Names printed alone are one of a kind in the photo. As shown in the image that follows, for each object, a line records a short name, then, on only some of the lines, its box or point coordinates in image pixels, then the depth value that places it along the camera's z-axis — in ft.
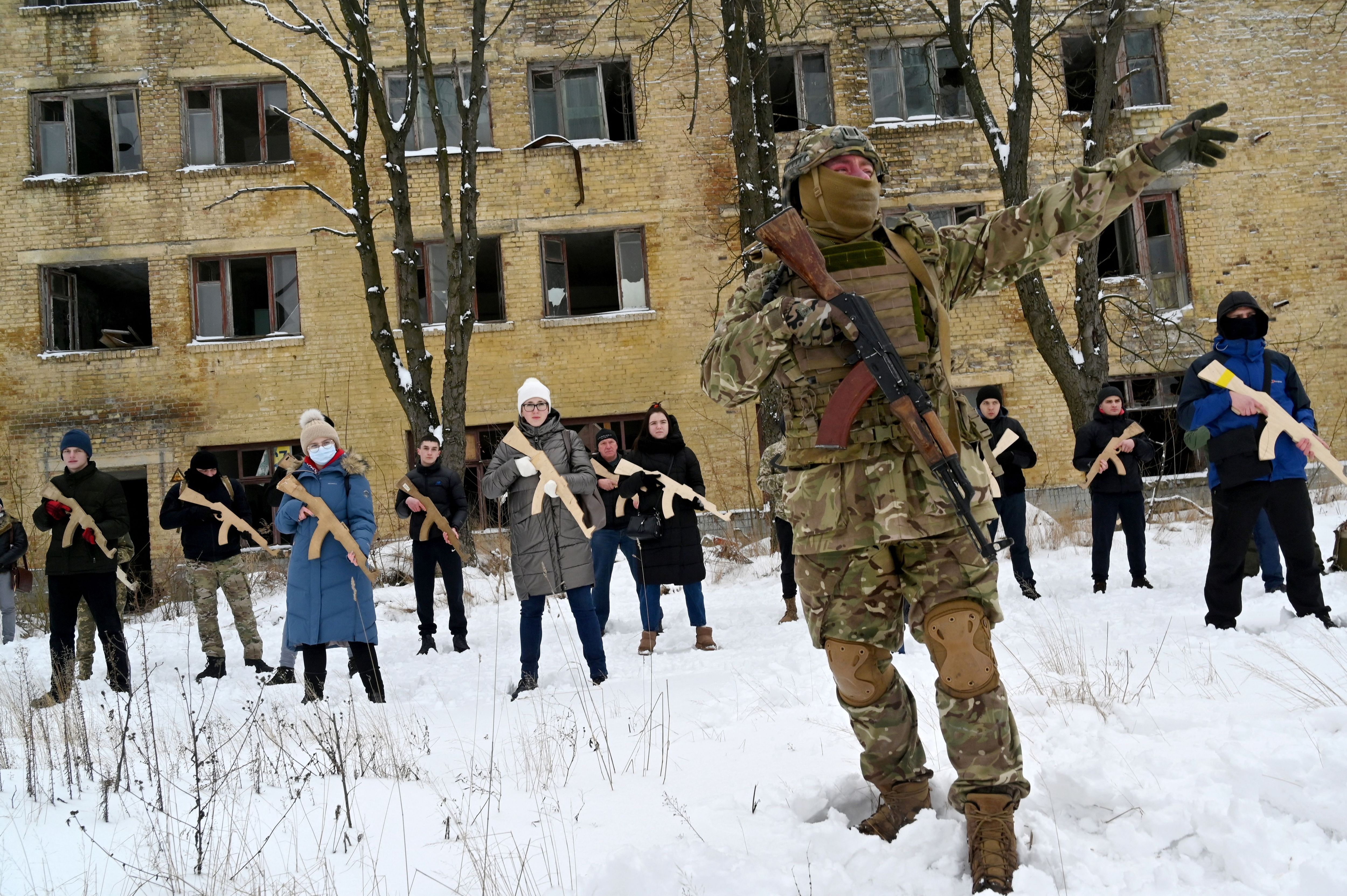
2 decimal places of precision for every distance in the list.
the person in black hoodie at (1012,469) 28.45
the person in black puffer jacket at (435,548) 27.40
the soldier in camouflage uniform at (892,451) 9.36
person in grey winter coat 20.40
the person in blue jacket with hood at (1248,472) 18.43
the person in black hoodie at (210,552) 25.64
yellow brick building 51.62
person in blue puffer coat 19.99
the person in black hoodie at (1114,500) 26.86
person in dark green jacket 22.95
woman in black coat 25.08
